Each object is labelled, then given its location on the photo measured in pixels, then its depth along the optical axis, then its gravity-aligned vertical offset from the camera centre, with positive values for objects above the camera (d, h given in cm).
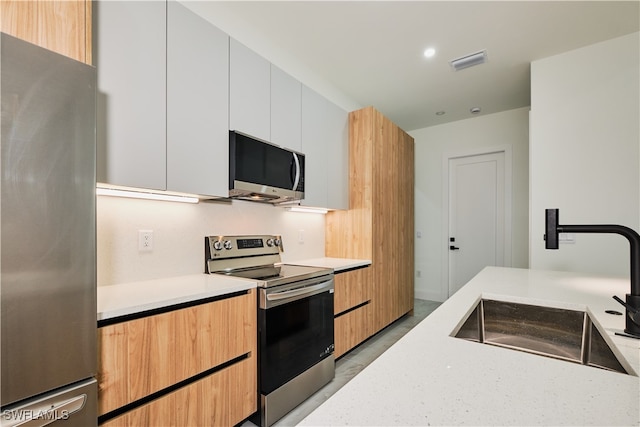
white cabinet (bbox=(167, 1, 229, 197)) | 165 +65
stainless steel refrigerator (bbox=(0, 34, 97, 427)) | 86 -7
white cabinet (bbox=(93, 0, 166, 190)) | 137 +61
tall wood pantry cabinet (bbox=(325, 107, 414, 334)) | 307 -2
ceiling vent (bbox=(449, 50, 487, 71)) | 269 +144
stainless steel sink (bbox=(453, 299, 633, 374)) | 103 -44
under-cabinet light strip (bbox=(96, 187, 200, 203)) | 158 +11
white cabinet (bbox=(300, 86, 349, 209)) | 263 +60
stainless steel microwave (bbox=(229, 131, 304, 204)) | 194 +31
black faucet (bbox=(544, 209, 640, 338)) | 79 -9
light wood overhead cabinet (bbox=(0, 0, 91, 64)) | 100 +68
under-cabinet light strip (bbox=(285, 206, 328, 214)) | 279 +5
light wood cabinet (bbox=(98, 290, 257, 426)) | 117 -69
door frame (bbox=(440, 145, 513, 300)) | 400 +20
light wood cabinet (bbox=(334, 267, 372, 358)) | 251 -86
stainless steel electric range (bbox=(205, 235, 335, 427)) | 174 -69
